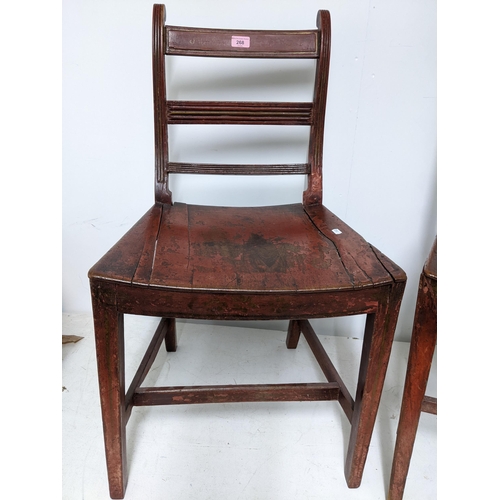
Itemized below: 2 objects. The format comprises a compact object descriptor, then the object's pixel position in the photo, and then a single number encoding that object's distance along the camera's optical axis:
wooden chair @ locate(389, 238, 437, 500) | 0.80
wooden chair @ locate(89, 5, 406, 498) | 0.80
